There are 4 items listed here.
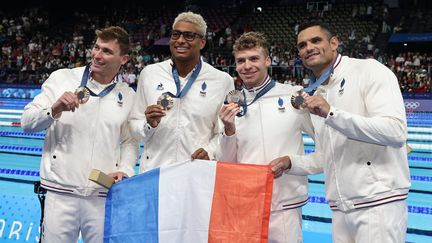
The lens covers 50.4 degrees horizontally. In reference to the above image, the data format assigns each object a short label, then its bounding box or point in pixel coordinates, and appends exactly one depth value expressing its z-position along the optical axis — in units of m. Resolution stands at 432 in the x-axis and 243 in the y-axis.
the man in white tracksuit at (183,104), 2.61
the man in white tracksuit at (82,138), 2.44
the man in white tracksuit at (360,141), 1.99
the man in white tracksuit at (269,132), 2.43
